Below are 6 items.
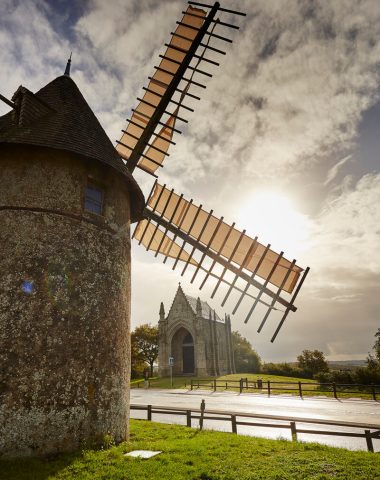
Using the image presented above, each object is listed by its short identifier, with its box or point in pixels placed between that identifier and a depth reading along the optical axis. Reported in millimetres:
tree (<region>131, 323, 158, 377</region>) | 53344
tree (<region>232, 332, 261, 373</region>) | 57219
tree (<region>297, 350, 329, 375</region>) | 39094
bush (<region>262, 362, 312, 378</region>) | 39878
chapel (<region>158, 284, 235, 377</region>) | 39781
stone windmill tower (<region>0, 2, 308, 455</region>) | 6441
